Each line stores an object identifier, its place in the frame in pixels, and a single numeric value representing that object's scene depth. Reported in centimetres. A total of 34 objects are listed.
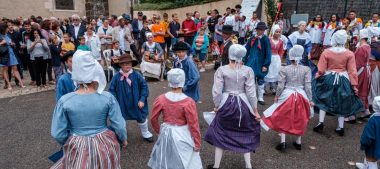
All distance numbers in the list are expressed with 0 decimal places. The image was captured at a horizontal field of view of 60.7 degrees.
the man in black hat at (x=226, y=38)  714
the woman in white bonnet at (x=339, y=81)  551
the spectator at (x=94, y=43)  941
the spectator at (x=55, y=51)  870
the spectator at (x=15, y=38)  962
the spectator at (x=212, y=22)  1399
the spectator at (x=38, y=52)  866
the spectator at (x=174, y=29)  1250
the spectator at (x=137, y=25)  1310
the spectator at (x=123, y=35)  1092
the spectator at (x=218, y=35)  1280
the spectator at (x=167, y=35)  1231
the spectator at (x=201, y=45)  1109
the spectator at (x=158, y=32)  1162
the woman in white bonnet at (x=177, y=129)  363
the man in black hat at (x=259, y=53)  712
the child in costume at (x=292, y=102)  487
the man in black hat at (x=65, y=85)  408
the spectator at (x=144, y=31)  1201
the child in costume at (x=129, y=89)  503
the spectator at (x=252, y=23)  1298
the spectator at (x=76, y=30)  1070
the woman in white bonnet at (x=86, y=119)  296
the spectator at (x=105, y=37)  1105
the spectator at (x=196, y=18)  1423
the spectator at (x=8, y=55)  859
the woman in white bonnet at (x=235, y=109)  422
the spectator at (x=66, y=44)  821
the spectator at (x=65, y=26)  1207
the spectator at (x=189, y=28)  1262
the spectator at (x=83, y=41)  890
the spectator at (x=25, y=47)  895
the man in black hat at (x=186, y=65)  572
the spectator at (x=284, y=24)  1440
